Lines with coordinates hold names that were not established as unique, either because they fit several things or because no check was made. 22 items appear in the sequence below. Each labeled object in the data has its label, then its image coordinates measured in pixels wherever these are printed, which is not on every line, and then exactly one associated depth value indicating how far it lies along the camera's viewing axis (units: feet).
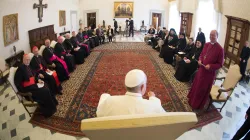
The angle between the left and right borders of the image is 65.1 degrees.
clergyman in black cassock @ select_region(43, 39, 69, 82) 21.10
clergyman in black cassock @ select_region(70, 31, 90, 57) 29.66
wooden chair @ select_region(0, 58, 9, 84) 20.71
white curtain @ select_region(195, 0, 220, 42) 31.33
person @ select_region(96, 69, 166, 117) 5.80
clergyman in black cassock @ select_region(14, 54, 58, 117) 14.56
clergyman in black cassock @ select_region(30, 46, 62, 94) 17.69
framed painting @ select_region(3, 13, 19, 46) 23.15
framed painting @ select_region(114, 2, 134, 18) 61.16
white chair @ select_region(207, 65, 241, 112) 14.44
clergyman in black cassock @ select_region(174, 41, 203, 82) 21.67
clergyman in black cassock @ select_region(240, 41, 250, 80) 20.93
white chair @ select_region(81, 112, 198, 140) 4.06
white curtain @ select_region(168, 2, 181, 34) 49.39
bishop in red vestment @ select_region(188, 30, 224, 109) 13.89
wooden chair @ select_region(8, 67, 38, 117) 13.82
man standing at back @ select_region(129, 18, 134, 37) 54.03
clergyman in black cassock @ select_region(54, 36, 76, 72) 23.61
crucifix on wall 32.05
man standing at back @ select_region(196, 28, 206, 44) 30.58
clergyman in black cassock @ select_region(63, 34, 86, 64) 27.59
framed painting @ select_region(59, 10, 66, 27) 41.27
